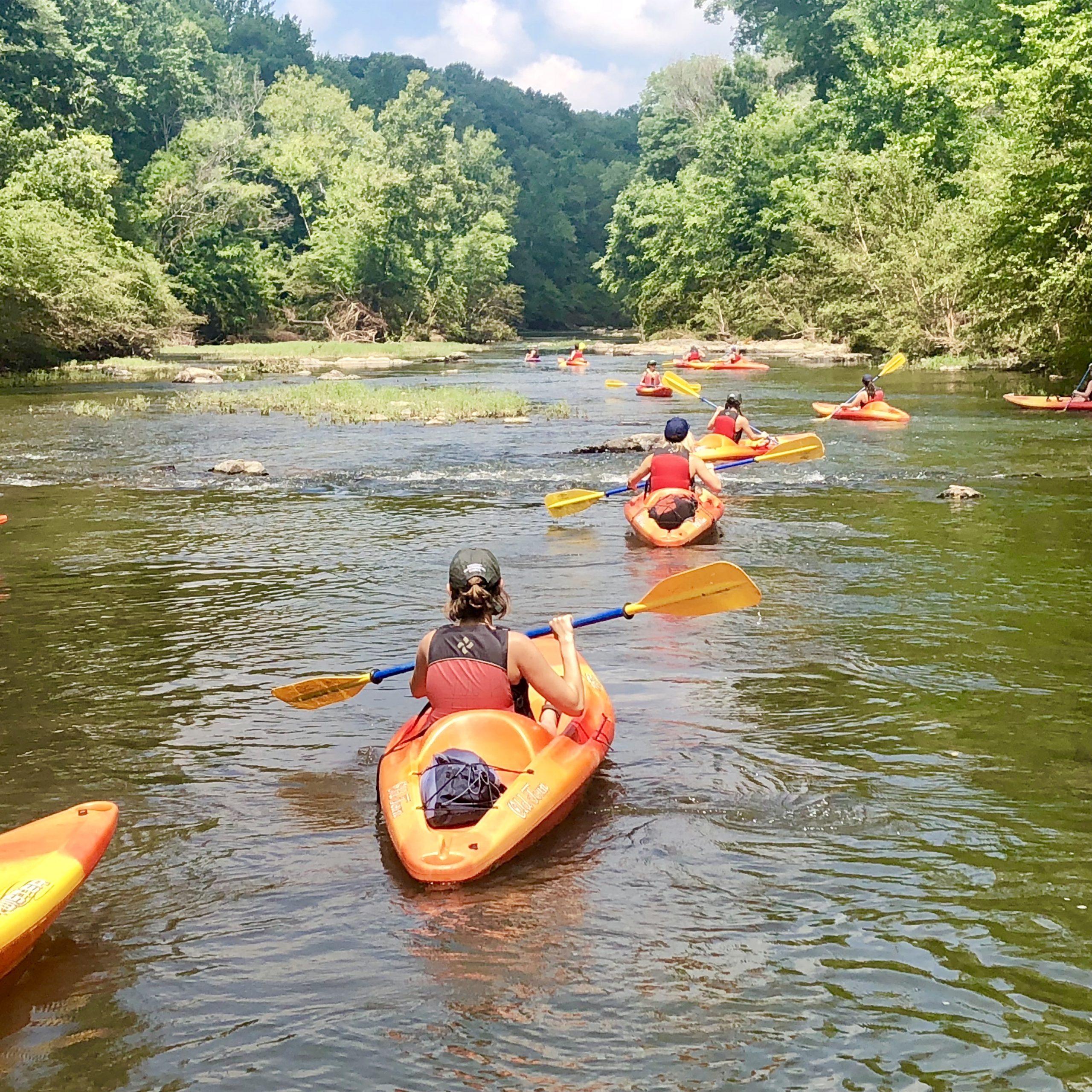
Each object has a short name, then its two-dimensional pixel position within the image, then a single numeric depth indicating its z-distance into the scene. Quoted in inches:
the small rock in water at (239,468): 569.3
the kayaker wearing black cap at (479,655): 187.0
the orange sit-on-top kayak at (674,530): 399.5
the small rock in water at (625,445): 629.6
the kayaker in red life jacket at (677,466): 406.3
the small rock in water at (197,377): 1123.9
